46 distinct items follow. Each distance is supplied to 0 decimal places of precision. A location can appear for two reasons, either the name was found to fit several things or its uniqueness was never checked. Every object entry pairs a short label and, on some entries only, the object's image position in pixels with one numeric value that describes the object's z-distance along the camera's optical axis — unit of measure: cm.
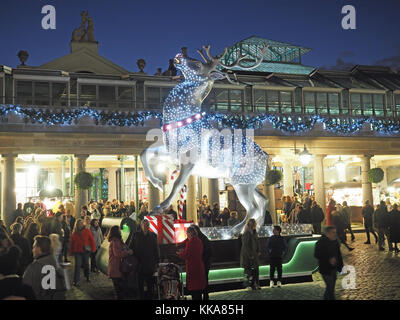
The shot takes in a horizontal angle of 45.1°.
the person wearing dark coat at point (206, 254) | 859
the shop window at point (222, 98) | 2725
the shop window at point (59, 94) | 2420
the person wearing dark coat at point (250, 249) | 1030
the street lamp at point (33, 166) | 2344
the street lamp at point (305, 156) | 2036
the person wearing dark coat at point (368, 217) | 1827
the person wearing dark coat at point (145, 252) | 929
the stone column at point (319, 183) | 2677
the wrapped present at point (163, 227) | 1049
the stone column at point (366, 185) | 2719
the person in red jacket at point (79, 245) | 1166
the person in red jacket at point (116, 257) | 924
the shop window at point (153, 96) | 2588
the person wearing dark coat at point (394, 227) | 1514
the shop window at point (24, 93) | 2362
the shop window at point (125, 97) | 2545
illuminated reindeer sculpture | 1057
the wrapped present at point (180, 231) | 1075
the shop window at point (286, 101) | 2852
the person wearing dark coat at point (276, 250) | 1059
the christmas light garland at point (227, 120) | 2166
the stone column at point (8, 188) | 2170
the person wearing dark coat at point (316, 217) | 1775
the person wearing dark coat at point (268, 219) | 1575
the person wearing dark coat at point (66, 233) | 1432
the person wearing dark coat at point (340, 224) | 1623
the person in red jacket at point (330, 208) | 1720
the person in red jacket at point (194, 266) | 809
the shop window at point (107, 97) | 2508
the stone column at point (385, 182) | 3886
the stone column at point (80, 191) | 2248
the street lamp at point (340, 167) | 2770
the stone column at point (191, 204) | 2389
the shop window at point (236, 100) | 2755
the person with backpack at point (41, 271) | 619
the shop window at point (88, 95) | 2467
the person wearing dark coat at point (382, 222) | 1619
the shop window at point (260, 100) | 2800
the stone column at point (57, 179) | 3469
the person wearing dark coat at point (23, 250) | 868
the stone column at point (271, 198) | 2516
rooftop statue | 3347
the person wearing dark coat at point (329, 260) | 790
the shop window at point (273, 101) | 2828
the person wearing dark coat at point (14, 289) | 440
